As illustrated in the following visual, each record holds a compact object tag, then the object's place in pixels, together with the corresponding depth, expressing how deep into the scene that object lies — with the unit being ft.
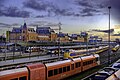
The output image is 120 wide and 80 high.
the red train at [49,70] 53.12
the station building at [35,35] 377.91
